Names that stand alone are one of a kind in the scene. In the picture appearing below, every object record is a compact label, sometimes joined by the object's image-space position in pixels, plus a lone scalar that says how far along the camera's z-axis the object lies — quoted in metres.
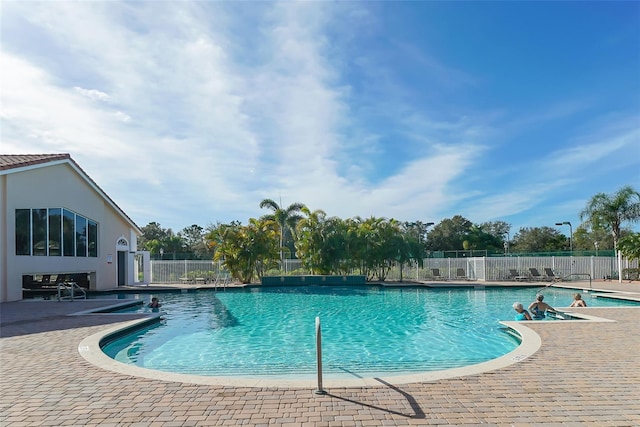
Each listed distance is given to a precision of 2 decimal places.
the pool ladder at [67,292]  14.77
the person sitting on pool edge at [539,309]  11.38
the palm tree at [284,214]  31.55
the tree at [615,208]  29.56
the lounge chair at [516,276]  25.44
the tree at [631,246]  22.06
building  14.77
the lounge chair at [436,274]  27.85
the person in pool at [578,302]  12.24
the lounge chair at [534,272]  25.89
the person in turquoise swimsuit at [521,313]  10.28
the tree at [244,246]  24.55
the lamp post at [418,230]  26.50
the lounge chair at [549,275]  25.08
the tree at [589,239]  41.75
